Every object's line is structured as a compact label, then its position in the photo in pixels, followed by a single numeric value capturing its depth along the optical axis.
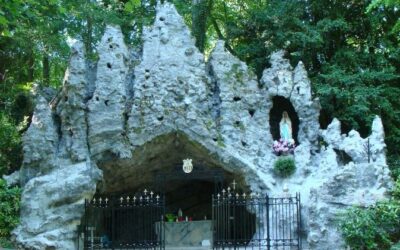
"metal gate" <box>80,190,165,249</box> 14.73
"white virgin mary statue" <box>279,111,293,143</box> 16.57
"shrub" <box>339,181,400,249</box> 12.37
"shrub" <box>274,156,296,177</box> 15.71
